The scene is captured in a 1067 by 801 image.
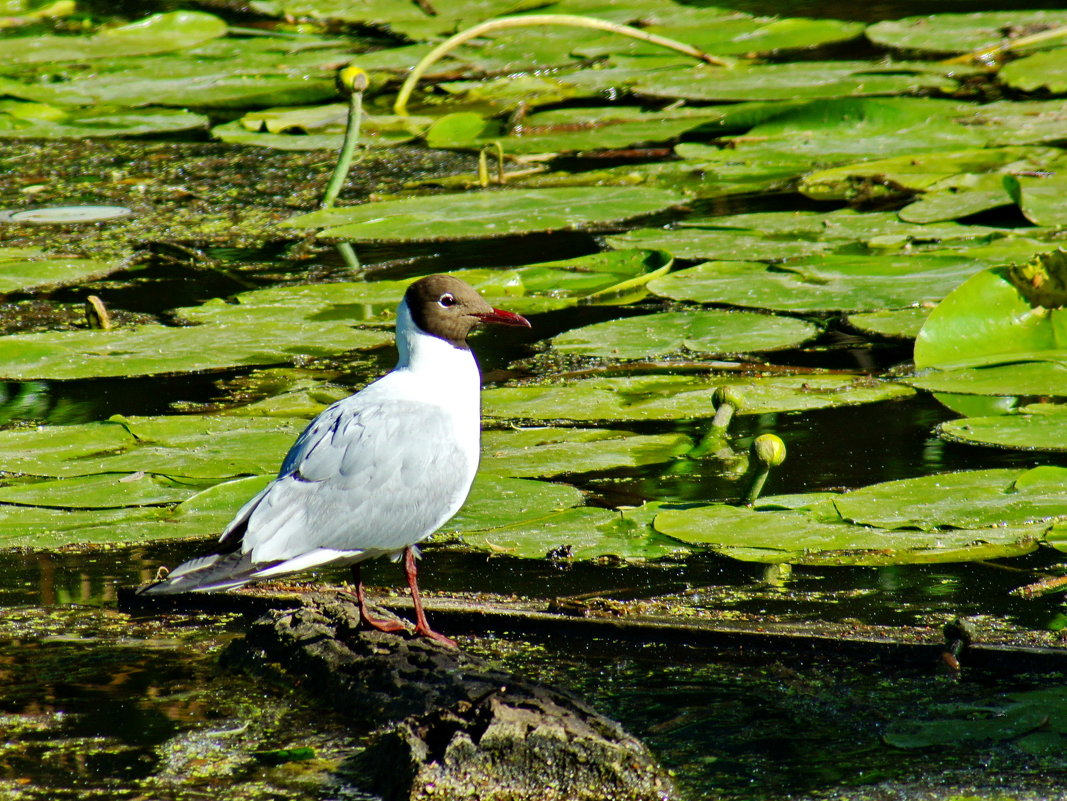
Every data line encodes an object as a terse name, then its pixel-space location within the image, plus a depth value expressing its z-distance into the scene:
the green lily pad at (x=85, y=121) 18.14
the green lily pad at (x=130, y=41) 22.39
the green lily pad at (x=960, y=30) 18.66
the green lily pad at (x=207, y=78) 19.73
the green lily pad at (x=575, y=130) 15.91
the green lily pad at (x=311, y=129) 16.98
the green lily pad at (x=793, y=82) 16.56
